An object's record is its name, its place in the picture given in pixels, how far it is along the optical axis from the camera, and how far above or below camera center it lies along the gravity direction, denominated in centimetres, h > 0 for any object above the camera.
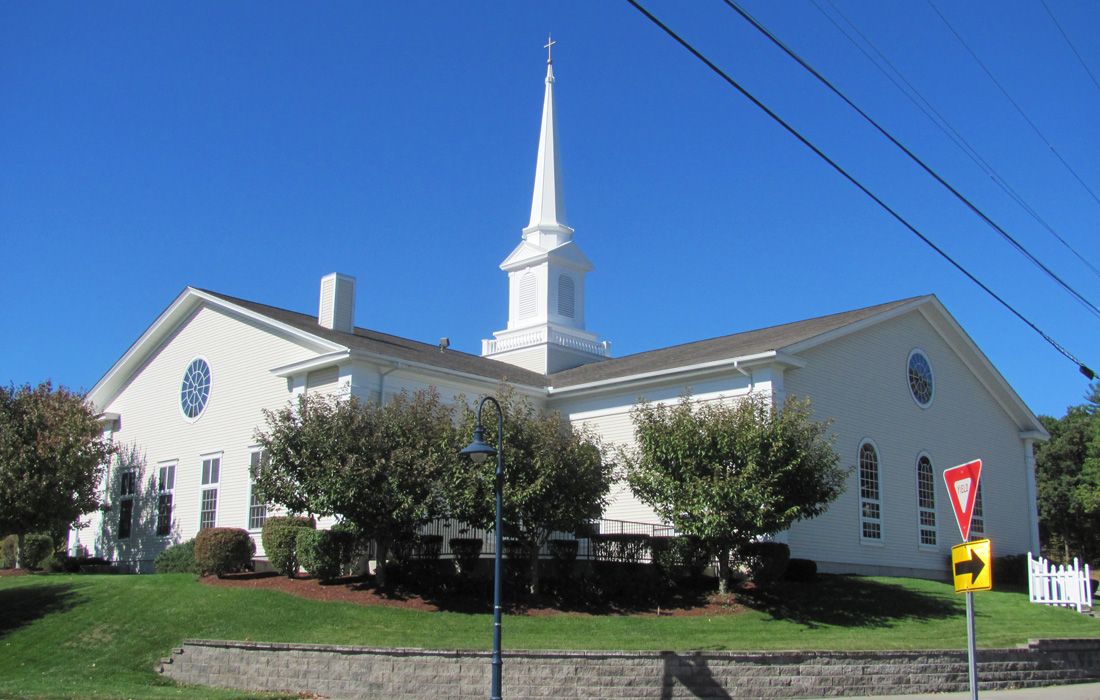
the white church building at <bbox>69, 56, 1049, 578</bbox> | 2539 +336
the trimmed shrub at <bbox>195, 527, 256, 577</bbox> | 2328 -94
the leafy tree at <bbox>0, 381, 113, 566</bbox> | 2705 +128
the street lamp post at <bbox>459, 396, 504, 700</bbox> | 1375 -46
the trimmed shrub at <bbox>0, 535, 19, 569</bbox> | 2903 -134
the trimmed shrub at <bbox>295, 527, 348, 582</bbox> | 2138 -87
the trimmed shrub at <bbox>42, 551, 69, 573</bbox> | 2842 -164
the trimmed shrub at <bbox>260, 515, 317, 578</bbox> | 2292 -84
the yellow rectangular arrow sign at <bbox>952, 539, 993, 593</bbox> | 963 -42
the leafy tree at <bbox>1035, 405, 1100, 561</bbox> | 5412 +197
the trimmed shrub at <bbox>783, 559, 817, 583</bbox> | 2278 -118
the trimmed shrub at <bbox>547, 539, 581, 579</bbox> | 2162 -83
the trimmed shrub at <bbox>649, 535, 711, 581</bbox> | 2133 -79
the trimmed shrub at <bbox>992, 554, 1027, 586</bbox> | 2903 -134
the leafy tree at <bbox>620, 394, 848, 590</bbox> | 1995 +100
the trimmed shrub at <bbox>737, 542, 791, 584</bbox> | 2133 -86
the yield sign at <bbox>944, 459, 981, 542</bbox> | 959 +31
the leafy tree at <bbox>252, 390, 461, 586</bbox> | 2020 +99
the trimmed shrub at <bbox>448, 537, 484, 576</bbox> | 2177 -83
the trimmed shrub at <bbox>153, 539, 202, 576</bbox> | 2608 -137
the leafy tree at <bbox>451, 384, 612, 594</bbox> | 2006 +67
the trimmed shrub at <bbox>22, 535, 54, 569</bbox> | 2839 -125
